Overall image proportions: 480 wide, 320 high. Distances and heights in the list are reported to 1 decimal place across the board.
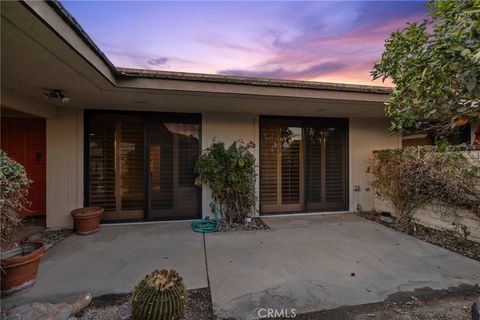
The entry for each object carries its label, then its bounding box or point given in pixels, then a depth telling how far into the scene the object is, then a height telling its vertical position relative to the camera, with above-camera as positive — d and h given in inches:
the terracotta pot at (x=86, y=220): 165.3 -42.9
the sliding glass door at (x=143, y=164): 191.2 -4.1
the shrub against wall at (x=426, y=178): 149.3 -14.1
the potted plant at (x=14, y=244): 79.4 -36.8
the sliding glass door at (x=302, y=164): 218.7 -5.0
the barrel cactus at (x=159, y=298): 69.9 -42.5
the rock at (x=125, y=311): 78.5 -52.0
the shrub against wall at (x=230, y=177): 185.2 -14.2
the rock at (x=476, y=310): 69.8 -46.0
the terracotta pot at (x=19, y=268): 92.5 -43.8
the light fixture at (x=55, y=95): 138.6 +39.1
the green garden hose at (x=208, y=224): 175.8 -50.8
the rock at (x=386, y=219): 196.5 -50.9
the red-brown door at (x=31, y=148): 209.2 +10.8
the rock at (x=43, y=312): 69.7 -46.5
